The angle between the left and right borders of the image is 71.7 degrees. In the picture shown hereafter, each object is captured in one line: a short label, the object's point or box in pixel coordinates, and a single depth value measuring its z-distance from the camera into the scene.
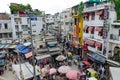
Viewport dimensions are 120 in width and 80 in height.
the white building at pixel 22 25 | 24.60
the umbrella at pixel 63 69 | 12.04
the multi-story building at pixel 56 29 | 31.45
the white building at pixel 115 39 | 11.96
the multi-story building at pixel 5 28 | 23.65
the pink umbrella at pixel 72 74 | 10.93
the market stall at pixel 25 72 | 11.54
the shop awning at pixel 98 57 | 12.97
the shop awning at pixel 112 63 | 11.57
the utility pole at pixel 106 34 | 12.40
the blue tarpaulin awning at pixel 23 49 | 18.62
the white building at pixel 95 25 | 12.45
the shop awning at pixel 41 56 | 16.10
